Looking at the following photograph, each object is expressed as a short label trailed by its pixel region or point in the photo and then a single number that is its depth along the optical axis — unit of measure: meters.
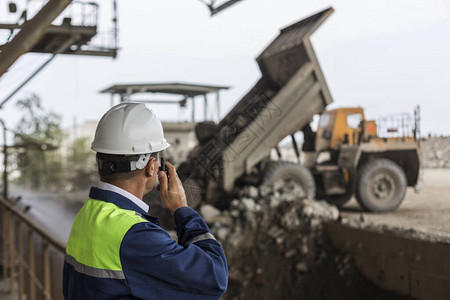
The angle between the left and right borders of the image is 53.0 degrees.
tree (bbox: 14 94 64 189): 15.85
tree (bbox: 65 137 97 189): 15.43
